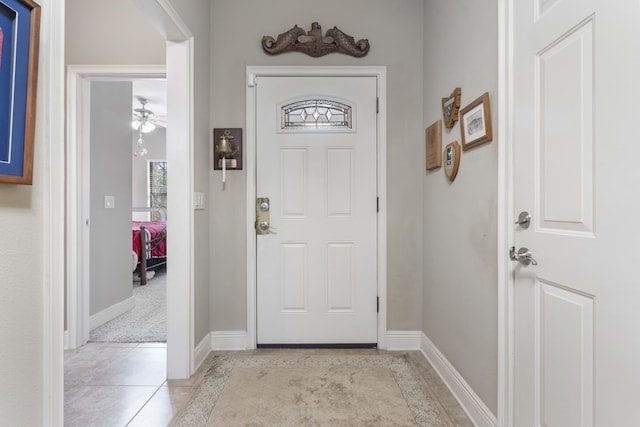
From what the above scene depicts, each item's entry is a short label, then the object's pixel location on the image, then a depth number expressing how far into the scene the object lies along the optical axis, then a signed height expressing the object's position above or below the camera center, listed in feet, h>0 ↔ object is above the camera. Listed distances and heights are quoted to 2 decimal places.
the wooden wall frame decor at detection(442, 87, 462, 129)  6.12 +2.00
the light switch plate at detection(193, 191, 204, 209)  7.26 +0.25
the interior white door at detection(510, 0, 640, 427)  2.86 +0.03
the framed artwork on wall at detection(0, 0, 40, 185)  2.65 +1.03
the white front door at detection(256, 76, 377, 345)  8.41 +0.04
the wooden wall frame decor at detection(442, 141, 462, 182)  6.22 +1.02
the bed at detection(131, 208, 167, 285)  14.35 -1.69
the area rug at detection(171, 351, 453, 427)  5.54 -3.42
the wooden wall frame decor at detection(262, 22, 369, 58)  8.19 +4.16
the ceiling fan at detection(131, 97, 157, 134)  19.04 +5.54
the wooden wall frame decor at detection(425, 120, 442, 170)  7.13 +1.50
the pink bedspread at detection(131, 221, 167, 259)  16.12 -1.16
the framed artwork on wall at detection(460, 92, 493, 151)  5.02 +1.44
